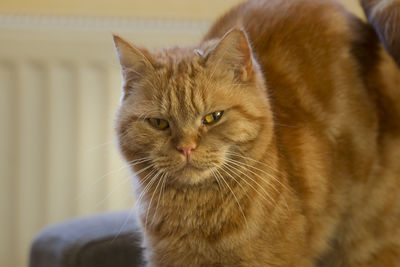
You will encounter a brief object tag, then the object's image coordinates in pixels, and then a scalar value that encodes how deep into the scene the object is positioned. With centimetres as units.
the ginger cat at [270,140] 89
